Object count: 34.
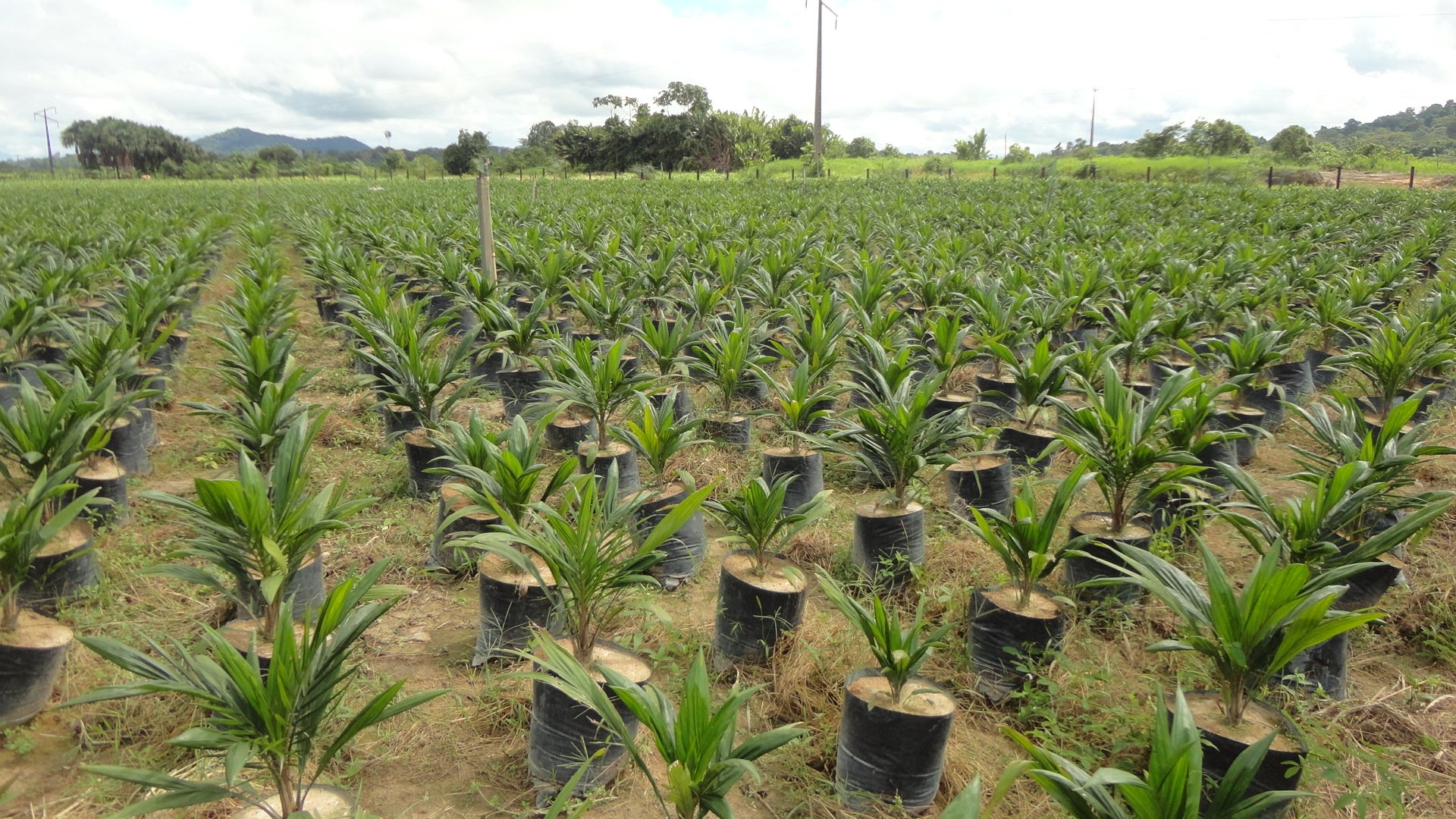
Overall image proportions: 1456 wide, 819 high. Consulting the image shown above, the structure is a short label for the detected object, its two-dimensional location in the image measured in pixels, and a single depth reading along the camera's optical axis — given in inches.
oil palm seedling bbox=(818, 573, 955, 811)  84.0
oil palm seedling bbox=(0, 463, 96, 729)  91.6
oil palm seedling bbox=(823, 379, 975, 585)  128.9
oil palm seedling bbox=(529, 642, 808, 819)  64.8
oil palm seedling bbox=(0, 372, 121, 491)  115.7
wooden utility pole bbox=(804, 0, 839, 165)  1396.4
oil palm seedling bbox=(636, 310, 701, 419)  181.9
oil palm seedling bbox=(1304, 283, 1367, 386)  236.2
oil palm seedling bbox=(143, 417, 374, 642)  92.1
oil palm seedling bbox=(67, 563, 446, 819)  65.1
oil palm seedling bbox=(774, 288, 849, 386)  184.7
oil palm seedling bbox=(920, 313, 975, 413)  182.7
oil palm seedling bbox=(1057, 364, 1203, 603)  116.5
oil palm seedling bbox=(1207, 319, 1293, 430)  177.5
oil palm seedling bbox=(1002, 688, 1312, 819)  57.7
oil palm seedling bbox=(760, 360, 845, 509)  150.3
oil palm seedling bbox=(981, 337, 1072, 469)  160.7
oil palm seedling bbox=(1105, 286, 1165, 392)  201.6
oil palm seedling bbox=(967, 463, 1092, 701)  99.7
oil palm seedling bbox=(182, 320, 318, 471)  139.5
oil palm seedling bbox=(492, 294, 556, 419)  205.2
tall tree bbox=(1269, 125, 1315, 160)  1692.9
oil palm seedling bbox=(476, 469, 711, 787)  87.3
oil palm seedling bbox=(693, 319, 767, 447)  173.9
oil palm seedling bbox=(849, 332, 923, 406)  149.8
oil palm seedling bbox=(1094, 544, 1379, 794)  74.7
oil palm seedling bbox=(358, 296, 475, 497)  163.2
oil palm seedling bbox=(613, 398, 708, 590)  133.5
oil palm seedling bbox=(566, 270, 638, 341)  231.5
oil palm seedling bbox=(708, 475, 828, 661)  108.1
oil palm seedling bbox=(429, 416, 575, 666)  109.1
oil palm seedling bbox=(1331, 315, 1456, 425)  175.3
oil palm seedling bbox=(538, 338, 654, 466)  150.7
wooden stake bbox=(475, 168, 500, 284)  265.4
